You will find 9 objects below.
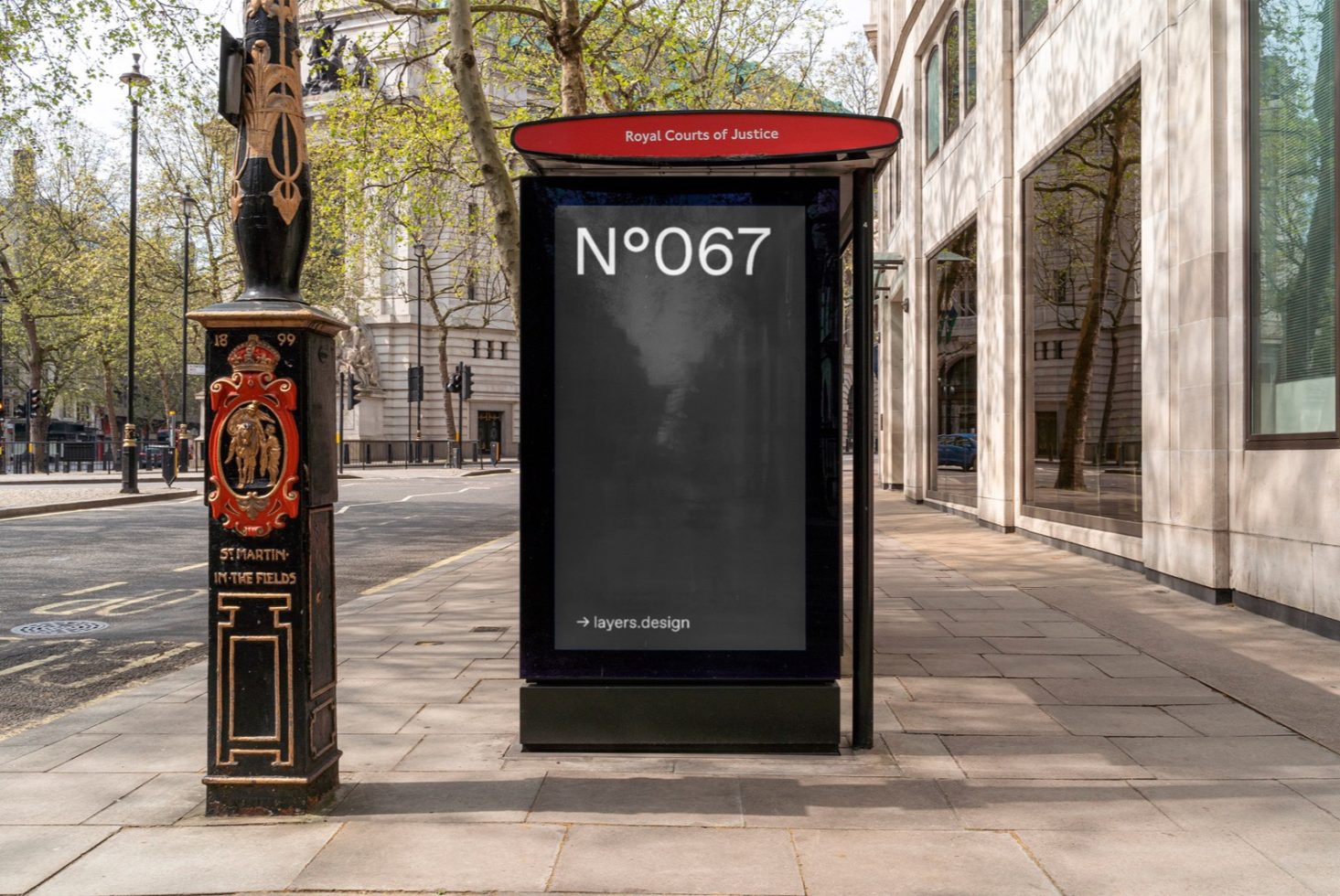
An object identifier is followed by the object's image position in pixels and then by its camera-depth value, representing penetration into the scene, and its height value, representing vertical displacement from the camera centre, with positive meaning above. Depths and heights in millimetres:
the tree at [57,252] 42781 +7167
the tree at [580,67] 10969 +7351
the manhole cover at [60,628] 8641 -1464
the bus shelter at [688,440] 4809 -26
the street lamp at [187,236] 33206 +6377
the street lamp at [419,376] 47031 +2534
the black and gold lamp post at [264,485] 4094 -170
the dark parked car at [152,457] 44416 -787
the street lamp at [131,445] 26422 -160
